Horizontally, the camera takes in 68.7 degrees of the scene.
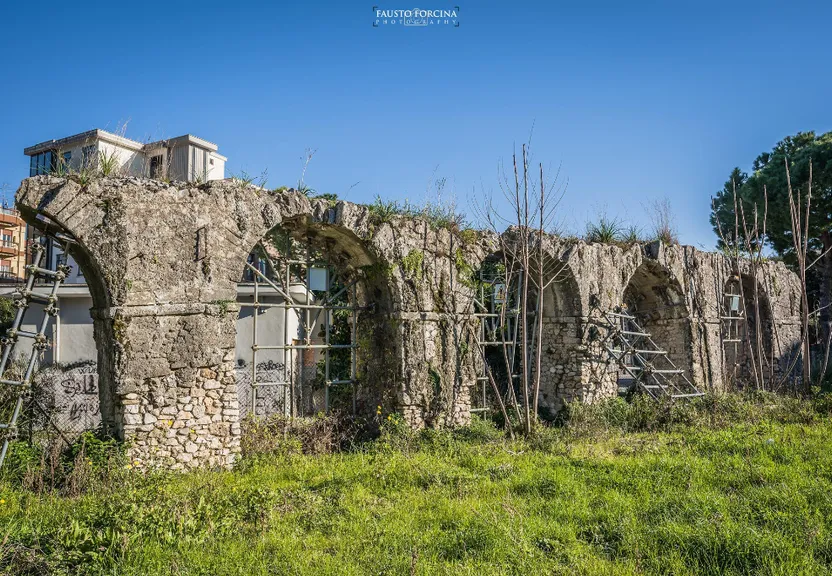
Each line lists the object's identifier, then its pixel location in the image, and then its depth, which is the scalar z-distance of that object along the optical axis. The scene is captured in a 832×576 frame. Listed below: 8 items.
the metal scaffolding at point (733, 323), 15.73
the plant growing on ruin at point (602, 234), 13.32
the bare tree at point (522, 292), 10.23
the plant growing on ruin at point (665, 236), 14.58
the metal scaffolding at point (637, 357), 12.43
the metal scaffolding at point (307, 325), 9.88
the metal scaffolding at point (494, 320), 11.31
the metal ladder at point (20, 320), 6.94
